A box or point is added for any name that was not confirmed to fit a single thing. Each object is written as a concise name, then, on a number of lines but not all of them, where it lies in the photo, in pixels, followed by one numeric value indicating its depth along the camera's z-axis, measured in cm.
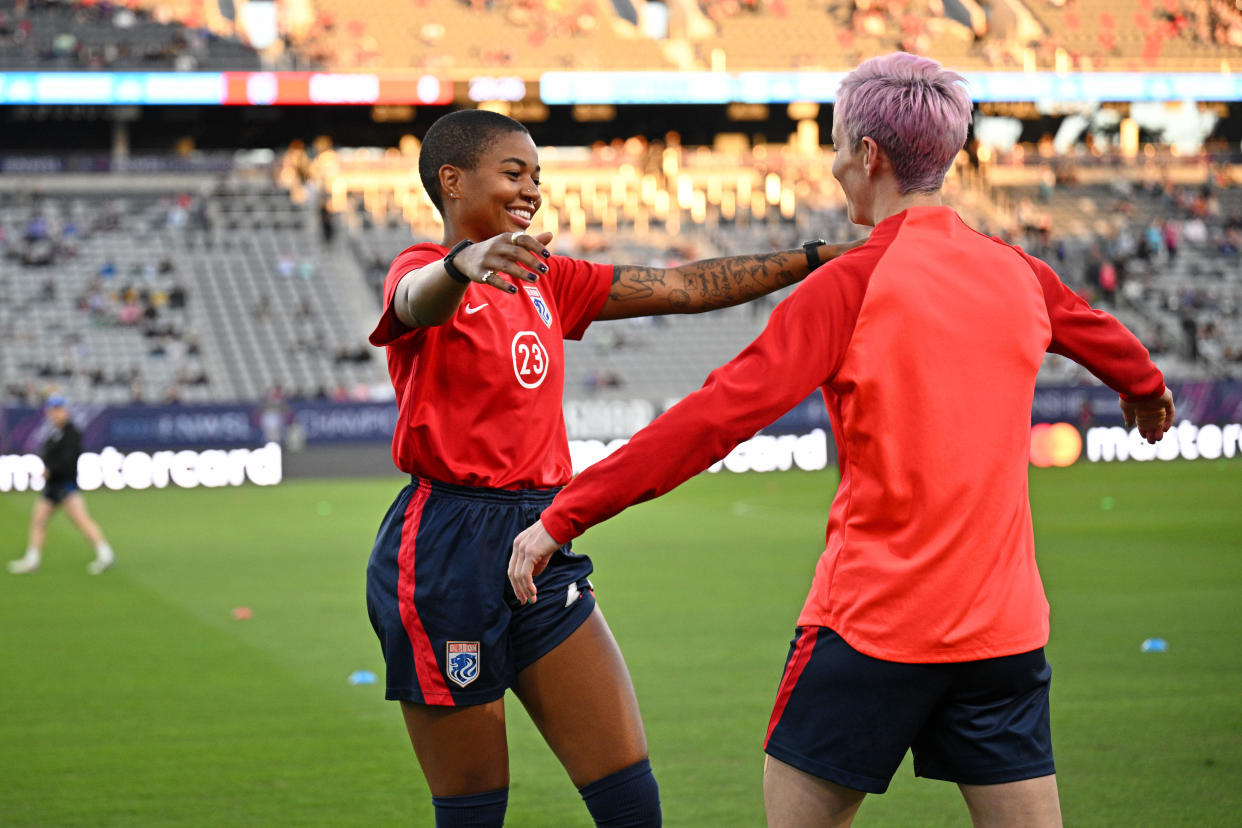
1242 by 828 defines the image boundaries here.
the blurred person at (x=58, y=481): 2980
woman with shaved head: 739
